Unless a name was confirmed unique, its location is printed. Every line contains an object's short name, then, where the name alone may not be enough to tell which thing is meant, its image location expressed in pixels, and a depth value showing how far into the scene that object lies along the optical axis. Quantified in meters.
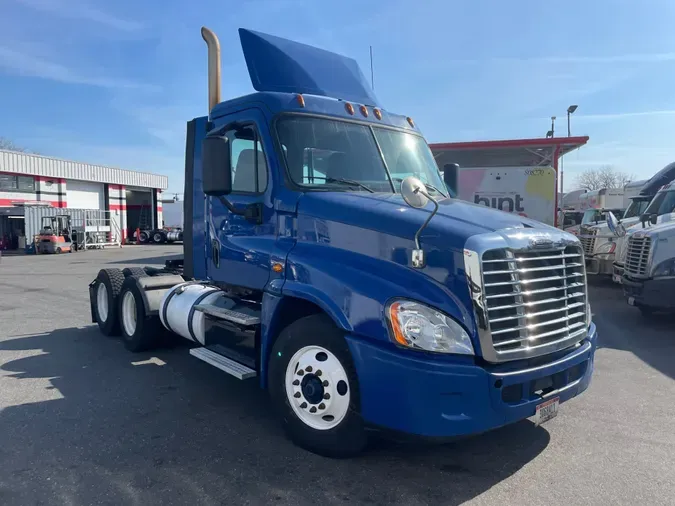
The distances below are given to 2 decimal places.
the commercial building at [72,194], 33.28
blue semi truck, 3.40
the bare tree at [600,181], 87.12
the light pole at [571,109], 34.08
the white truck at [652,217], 11.15
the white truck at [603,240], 13.02
